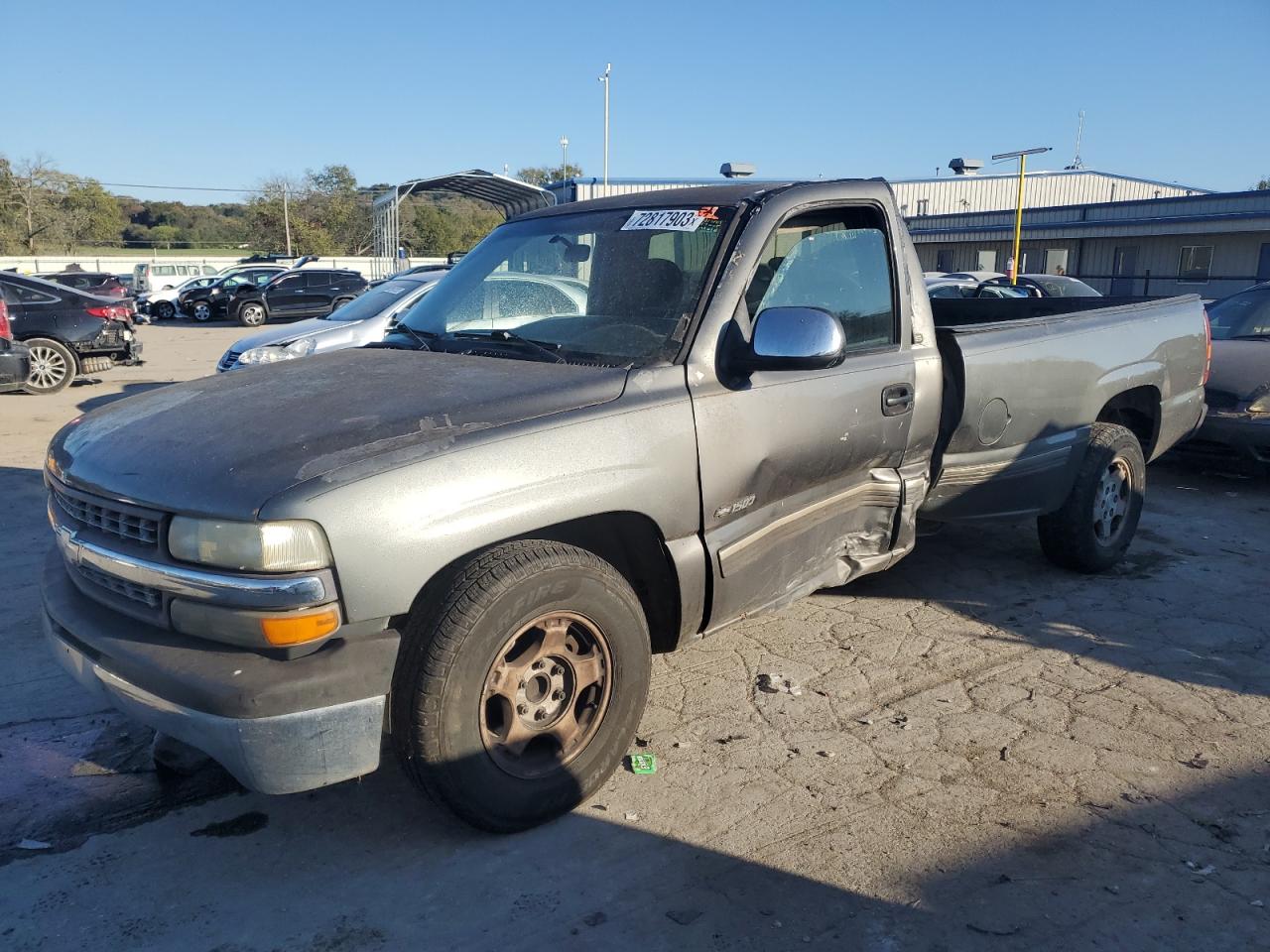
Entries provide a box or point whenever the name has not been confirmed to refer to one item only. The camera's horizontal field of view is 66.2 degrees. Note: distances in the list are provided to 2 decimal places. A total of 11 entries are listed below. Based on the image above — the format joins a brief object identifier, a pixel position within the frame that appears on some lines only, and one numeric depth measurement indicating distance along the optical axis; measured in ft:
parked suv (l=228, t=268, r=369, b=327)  90.58
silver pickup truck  8.32
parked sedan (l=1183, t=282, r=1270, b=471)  23.88
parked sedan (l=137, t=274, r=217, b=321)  99.96
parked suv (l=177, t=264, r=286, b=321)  95.30
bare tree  195.31
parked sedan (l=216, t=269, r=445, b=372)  34.71
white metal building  143.23
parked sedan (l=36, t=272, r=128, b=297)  82.72
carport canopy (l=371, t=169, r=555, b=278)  84.67
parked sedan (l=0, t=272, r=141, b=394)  41.83
